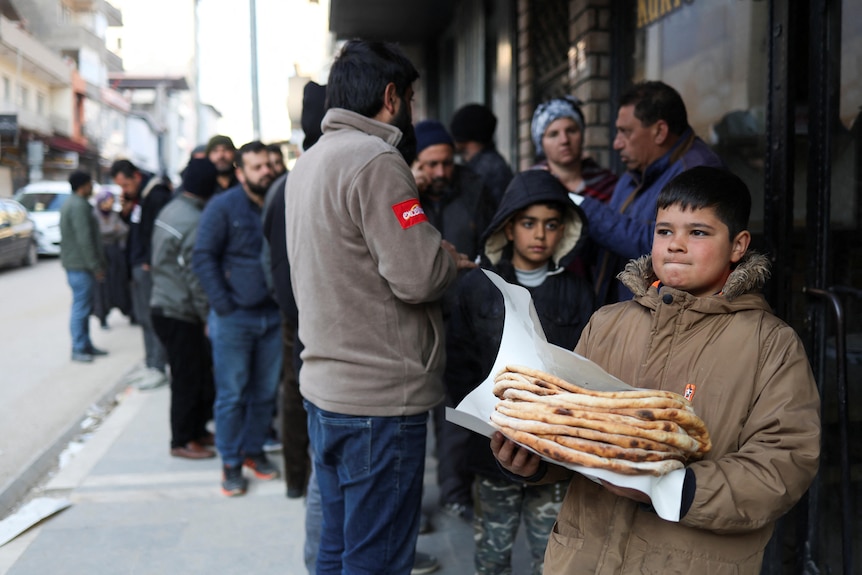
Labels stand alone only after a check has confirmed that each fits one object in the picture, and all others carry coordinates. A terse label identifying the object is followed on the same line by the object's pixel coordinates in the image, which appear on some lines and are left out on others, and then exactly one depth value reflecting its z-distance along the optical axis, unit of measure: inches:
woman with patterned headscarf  142.6
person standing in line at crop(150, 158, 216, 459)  192.4
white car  780.0
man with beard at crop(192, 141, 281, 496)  168.1
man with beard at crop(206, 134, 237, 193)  226.7
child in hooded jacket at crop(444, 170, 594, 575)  107.4
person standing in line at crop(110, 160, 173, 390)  284.8
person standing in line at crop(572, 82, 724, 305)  108.1
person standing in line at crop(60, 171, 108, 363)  312.3
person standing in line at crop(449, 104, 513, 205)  179.5
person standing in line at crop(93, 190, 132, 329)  382.9
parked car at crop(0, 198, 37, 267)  642.2
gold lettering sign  162.9
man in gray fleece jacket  88.0
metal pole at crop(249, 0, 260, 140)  390.9
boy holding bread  57.8
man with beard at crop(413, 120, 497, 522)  156.0
